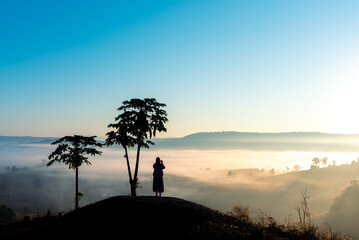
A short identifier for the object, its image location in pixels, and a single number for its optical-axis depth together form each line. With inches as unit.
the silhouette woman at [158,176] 838.2
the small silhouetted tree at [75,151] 1118.7
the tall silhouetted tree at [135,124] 1054.4
